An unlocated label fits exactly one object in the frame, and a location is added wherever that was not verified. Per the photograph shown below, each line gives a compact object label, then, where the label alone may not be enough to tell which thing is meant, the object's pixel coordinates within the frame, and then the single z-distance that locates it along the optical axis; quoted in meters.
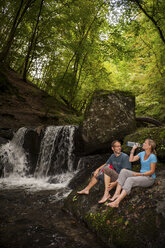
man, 3.64
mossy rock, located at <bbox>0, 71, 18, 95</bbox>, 12.89
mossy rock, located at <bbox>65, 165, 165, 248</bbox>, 2.52
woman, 3.13
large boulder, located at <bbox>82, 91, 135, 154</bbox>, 6.92
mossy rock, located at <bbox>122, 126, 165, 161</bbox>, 4.67
